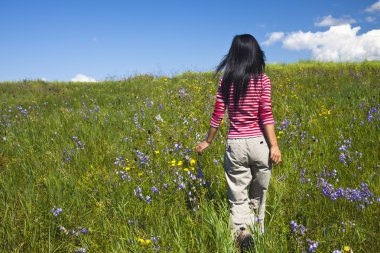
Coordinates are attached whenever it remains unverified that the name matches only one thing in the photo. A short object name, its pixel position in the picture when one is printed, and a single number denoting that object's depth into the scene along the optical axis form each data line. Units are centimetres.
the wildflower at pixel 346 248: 235
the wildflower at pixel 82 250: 276
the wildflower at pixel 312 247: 229
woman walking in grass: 291
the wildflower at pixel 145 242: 239
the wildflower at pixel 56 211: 309
